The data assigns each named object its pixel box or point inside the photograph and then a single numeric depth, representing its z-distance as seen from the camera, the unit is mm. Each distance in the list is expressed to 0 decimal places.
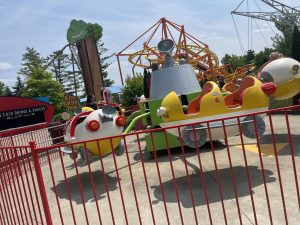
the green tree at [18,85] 50733
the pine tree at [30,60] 48988
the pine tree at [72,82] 48205
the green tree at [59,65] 48574
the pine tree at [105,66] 47146
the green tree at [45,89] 31723
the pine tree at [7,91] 52533
